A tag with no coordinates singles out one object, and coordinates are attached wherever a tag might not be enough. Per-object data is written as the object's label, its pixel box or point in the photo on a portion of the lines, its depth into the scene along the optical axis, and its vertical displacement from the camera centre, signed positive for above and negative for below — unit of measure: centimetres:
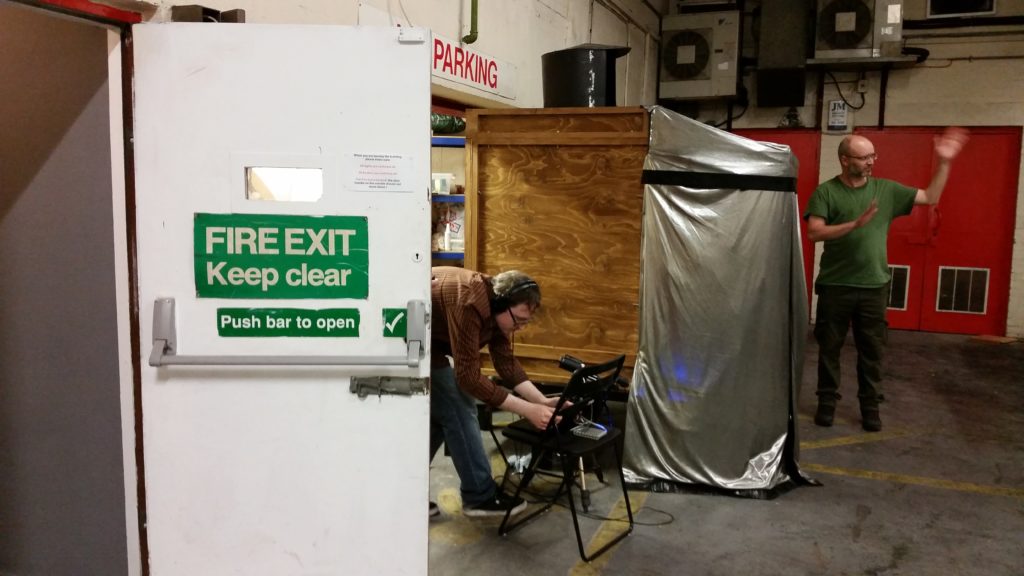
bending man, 275 -57
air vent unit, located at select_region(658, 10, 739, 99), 783 +187
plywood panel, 345 +4
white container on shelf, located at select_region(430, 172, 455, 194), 398 +22
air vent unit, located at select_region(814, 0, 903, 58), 729 +202
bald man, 407 -8
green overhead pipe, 423 +114
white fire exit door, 193 -20
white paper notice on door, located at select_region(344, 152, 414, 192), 196 +13
